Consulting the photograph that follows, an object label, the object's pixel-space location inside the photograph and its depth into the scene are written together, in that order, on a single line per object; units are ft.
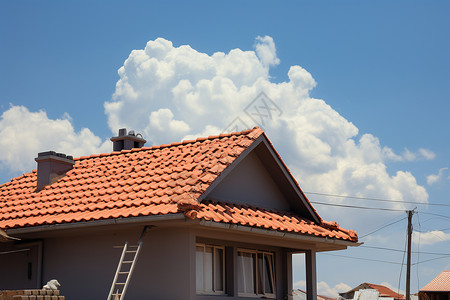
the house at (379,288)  224.84
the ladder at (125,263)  44.27
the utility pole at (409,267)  129.80
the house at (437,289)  183.21
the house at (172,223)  45.44
